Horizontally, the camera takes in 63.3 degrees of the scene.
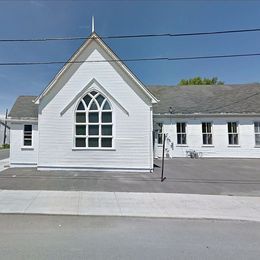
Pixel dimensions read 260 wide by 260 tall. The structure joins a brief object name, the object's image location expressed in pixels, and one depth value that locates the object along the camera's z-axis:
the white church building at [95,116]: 12.40
